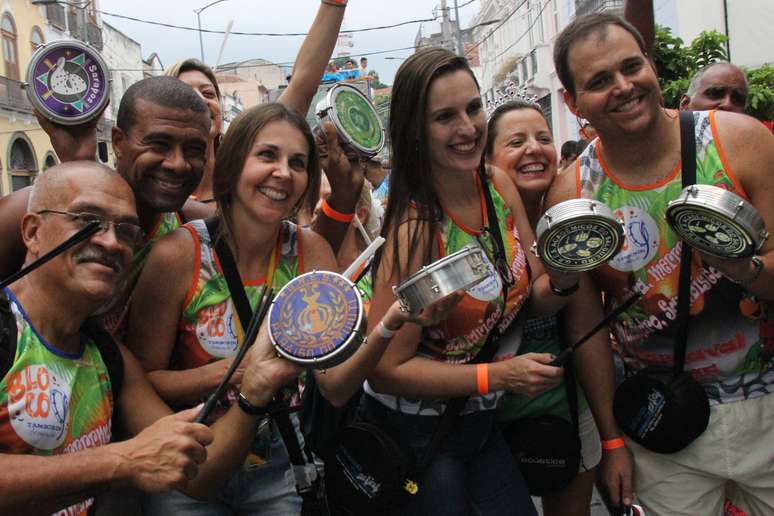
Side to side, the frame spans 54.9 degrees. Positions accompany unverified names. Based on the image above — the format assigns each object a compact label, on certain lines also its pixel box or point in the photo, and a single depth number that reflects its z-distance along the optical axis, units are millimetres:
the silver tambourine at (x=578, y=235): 2688
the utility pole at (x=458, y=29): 31650
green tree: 8595
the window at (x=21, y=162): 31953
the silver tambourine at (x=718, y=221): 2516
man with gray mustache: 2242
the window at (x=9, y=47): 31625
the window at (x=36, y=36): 34294
